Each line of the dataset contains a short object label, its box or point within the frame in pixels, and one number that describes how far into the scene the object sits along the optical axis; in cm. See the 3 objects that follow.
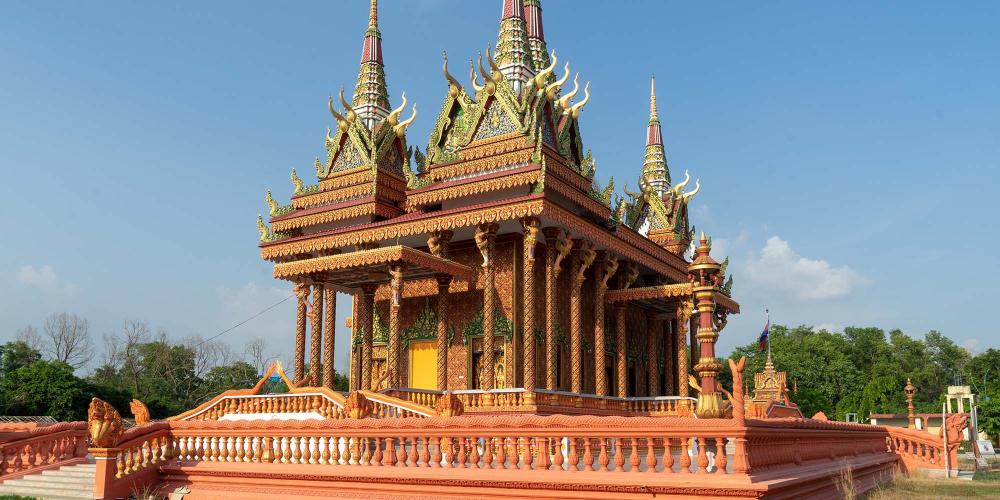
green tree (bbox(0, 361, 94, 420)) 3489
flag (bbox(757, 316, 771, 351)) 3360
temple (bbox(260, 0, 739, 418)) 1884
